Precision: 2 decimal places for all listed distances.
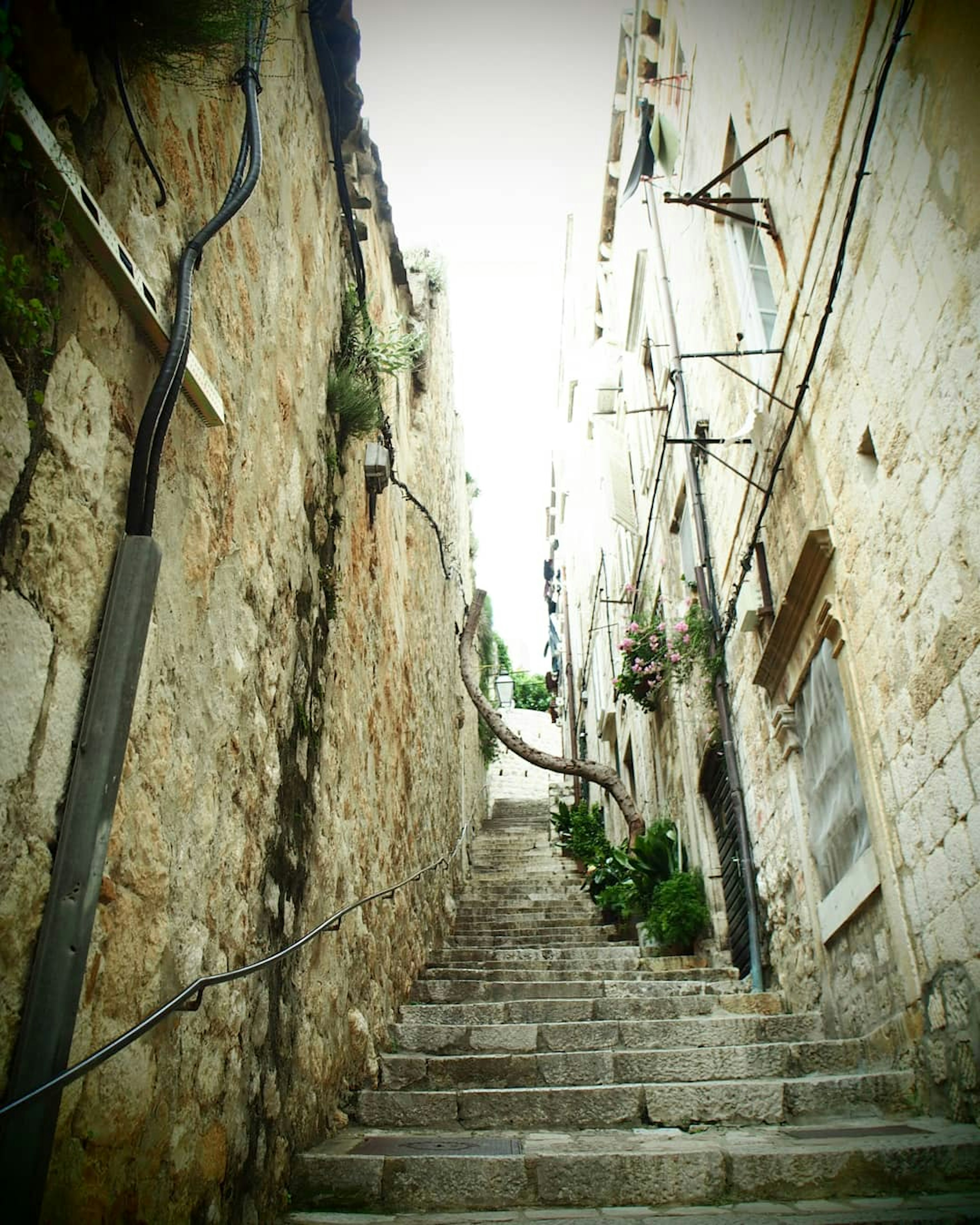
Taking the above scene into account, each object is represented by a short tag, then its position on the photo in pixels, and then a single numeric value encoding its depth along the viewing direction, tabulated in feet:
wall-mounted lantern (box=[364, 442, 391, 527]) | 17.31
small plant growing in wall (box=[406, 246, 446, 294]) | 32.50
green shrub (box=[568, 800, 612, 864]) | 38.99
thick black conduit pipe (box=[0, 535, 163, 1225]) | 4.86
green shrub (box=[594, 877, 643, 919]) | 25.55
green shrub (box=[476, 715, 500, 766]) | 55.83
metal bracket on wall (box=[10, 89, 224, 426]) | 5.47
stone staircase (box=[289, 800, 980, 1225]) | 9.41
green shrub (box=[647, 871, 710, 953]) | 22.50
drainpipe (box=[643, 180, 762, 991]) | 19.47
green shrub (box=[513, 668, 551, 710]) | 98.53
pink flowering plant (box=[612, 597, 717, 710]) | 23.41
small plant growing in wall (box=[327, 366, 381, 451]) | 14.76
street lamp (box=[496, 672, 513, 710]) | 57.77
